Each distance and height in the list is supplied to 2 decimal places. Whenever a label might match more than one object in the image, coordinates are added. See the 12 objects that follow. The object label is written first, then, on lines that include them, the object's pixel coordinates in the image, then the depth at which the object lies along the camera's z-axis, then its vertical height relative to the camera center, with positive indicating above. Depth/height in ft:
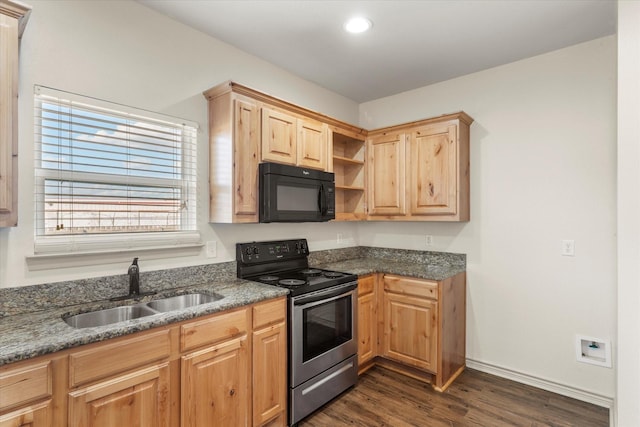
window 5.86 +0.79
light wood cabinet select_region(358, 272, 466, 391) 8.89 -3.20
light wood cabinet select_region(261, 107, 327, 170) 8.19 +1.97
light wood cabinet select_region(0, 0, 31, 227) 4.62 +1.48
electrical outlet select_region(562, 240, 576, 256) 8.54 -0.90
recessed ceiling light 7.39 +4.32
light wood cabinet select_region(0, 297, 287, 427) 4.20 -2.54
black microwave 7.93 +0.52
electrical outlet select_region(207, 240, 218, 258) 8.05 -0.87
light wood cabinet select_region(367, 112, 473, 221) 9.55 +1.31
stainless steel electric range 7.34 -2.61
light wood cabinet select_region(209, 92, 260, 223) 7.52 +1.31
